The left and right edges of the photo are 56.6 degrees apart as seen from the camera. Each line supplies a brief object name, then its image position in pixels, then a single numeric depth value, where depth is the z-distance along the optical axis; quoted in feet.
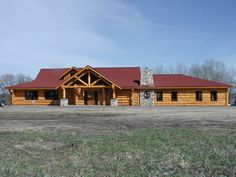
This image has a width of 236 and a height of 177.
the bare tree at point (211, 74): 172.49
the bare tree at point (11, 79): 197.24
